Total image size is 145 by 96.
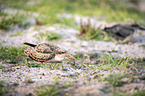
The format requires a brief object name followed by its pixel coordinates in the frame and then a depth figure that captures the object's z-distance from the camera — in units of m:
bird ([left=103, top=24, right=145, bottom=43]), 8.40
